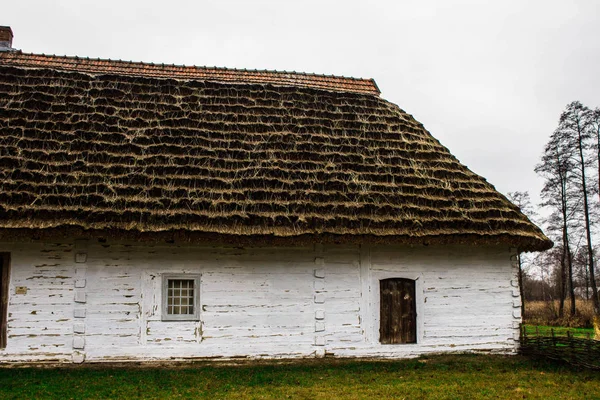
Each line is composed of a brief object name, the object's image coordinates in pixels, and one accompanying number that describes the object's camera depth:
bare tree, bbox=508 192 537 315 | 31.16
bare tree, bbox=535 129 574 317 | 26.45
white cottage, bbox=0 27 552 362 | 9.35
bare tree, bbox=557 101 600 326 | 25.69
